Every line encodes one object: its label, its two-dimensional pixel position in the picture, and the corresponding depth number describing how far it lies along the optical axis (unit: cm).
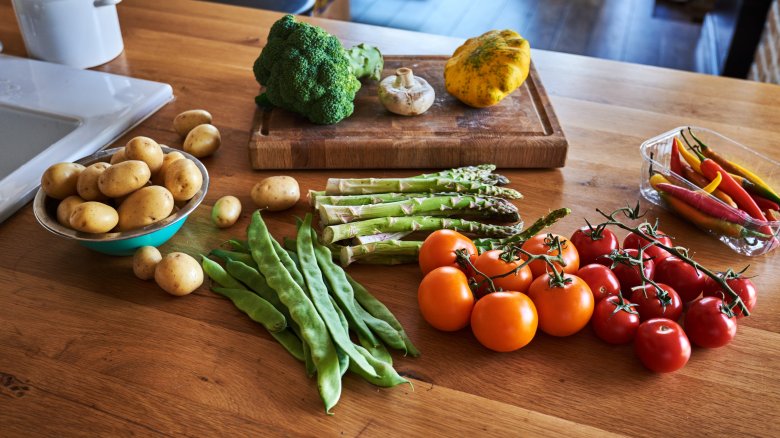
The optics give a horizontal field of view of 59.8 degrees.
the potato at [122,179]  128
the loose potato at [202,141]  167
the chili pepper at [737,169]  145
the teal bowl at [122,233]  127
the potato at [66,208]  128
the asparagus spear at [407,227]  139
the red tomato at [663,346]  113
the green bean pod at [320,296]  113
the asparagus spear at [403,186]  152
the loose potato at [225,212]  145
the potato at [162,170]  140
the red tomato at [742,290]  123
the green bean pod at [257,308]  121
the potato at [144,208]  128
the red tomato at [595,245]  133
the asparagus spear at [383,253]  136
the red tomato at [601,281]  123
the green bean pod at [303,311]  110
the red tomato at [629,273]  127
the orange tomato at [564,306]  117
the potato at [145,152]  137
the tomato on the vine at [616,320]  118
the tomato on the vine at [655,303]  120
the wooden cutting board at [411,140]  164
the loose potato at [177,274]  126
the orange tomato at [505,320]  114
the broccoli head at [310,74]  166
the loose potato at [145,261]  130
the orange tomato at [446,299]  119
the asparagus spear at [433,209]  144
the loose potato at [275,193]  149
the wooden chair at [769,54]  309
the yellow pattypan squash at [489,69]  171
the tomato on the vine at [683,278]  126
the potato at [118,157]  142
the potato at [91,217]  124
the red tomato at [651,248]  133
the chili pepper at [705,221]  141
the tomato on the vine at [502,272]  122
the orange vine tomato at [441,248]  129
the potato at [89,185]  131
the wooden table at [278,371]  107
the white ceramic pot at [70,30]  193
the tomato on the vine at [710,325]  117
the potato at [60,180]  131
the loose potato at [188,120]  175
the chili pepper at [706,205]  139
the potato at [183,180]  134
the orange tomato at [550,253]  126
